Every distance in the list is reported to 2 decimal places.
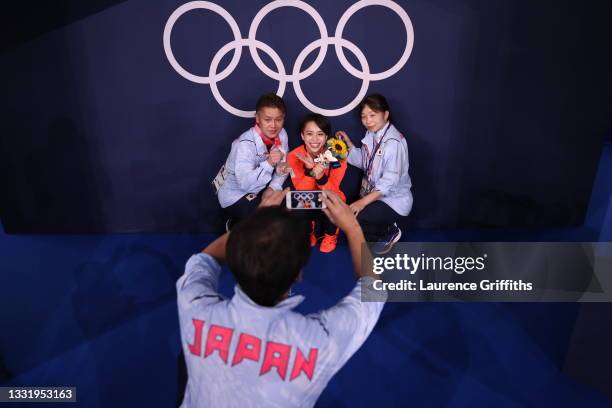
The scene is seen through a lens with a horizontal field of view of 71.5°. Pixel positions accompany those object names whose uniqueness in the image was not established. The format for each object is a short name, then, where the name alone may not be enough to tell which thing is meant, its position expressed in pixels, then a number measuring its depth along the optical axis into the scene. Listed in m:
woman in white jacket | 3.48
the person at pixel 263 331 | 1.40
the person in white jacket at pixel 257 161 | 3.39
